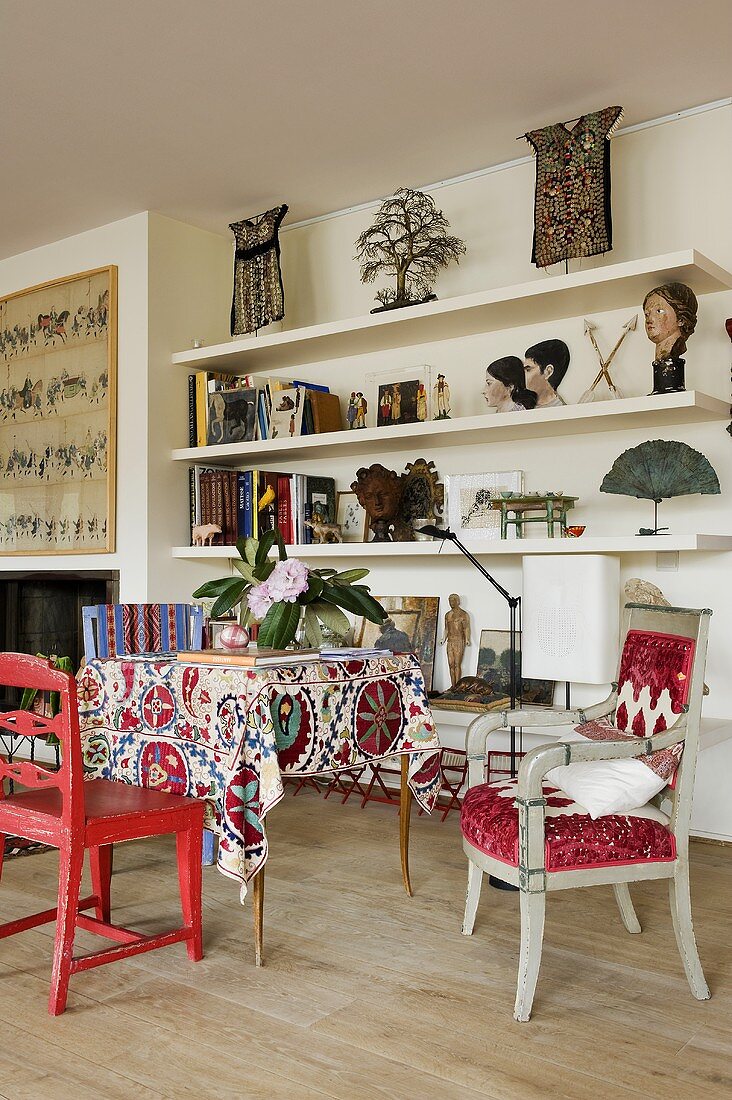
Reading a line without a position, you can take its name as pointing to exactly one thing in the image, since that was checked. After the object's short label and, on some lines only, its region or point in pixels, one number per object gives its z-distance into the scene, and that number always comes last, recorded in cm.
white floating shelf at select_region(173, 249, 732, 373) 362
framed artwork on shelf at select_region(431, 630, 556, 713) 406
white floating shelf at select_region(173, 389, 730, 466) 362
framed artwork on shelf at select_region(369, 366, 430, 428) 434
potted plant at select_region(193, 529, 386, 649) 288
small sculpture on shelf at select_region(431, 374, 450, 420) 424
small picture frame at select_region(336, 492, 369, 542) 473
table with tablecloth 251
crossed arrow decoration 390
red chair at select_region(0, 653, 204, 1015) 233
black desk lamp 350
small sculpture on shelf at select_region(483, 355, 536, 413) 413
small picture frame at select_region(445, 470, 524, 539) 421
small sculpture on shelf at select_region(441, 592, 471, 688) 440
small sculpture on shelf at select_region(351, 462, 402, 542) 430
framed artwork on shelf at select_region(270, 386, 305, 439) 461
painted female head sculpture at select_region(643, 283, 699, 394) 360
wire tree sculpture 430
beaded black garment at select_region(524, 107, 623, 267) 379
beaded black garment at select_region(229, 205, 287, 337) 477
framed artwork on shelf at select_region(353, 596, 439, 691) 448
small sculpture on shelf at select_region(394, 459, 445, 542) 441
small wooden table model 388
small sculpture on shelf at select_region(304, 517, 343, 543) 454
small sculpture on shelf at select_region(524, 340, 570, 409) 408
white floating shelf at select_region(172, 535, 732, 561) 354
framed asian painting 501
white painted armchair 228
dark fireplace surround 518
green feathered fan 355
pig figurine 477
